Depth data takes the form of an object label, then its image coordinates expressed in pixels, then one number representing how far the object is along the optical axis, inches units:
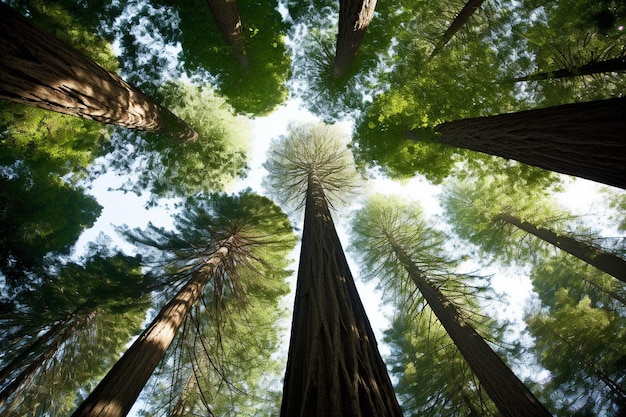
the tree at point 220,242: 232.9
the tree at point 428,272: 175.8
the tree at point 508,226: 357.1
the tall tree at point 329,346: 59.2
